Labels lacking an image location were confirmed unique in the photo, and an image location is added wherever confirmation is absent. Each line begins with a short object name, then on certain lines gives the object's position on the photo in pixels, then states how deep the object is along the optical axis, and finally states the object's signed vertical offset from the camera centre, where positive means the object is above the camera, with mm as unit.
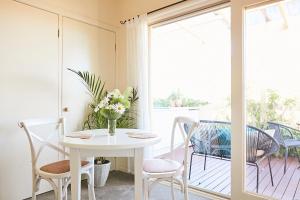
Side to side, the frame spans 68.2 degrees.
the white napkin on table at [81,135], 1823 -291
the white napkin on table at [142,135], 1884 -296
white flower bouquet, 1901 -50
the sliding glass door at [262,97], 2062 +41
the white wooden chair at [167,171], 1835 -587
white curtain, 2984 +465
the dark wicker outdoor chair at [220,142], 2260 -511
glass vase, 1967 -230
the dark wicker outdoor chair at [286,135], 2032 -327
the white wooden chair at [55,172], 1831 -601
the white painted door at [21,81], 2248 +225
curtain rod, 2691 +1196
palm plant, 2906 -69
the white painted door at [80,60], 2793 +563
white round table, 1576 -369
